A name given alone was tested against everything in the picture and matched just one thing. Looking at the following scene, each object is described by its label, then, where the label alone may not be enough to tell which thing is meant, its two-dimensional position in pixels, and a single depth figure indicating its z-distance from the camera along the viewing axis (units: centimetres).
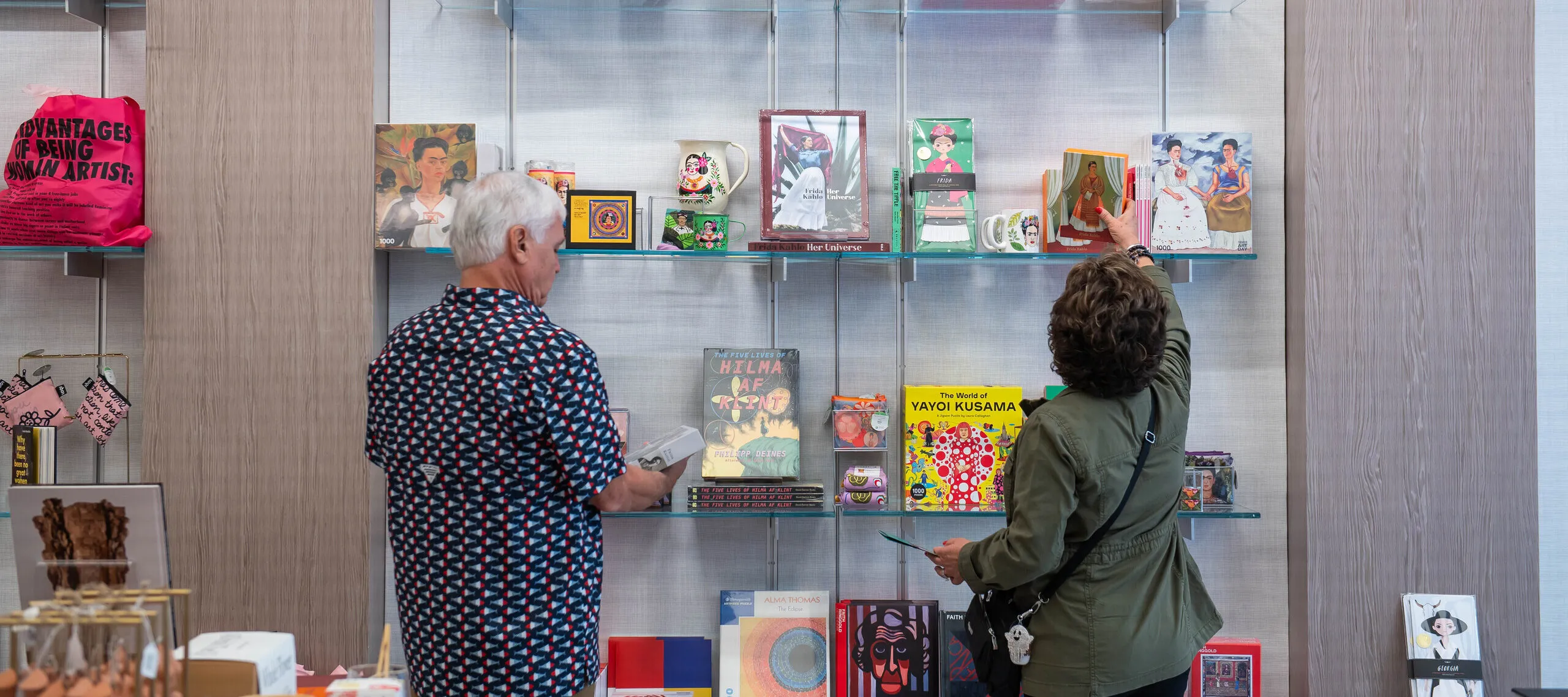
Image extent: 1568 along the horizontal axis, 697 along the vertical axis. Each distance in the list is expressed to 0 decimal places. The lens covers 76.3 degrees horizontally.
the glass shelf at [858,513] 261
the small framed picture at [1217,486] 265
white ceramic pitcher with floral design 267
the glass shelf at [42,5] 281
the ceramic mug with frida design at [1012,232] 266
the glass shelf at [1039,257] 265
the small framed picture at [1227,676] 273
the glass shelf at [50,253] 257
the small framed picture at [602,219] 262
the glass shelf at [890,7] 281
